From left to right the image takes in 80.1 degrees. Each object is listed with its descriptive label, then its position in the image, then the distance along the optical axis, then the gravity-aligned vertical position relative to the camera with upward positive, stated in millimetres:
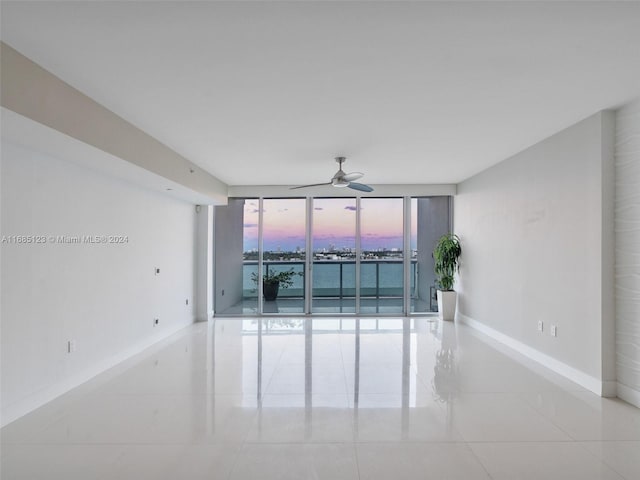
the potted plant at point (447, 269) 6969 -492
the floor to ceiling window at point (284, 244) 7609 -59
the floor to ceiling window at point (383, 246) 7570 -84
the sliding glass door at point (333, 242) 7594 -8
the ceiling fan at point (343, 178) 4941 +841
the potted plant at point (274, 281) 7738 -818
